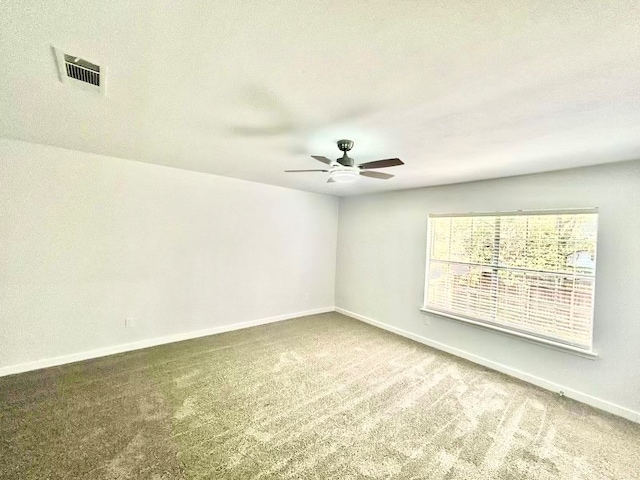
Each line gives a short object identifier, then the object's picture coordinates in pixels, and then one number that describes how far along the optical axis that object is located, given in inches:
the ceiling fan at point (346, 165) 84.5
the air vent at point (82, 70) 55.6
